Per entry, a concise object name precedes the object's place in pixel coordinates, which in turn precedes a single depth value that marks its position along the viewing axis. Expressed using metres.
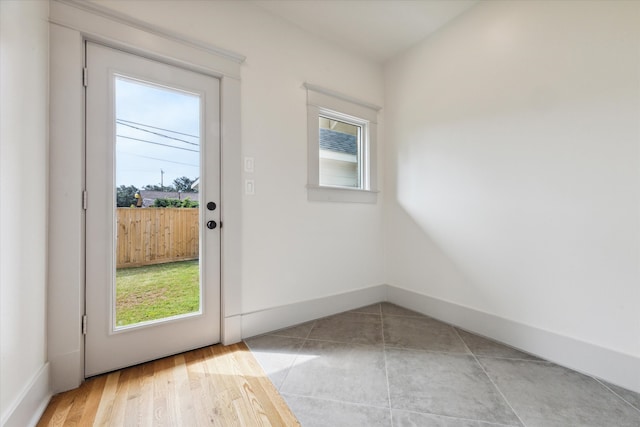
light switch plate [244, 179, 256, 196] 2.09
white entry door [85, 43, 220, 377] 1.59
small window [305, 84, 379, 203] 2.46
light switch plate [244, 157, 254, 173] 2.08
